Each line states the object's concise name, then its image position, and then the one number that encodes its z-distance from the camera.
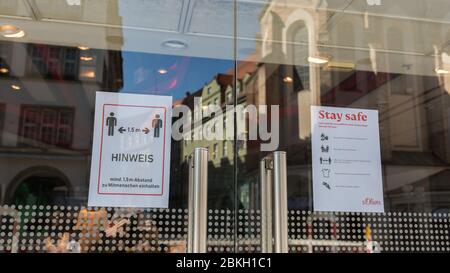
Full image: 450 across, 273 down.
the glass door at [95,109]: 2.25
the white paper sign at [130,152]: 2.30
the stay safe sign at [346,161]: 2.53
